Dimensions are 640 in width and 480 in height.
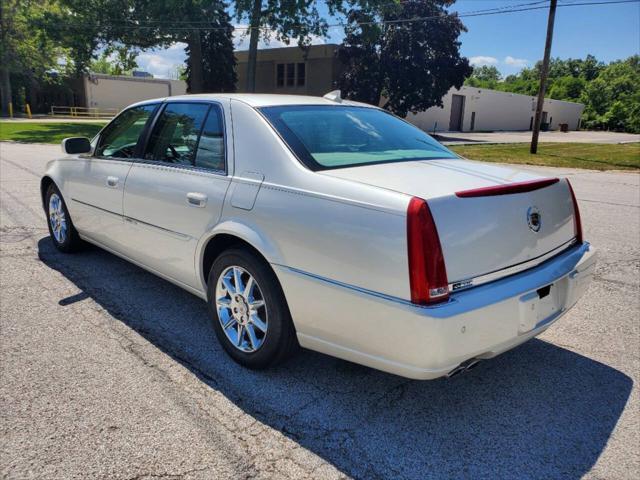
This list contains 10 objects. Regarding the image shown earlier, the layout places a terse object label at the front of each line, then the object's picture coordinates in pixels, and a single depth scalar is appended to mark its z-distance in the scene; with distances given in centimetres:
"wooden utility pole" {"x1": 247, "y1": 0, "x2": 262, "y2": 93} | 2977
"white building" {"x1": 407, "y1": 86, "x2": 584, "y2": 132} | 4619
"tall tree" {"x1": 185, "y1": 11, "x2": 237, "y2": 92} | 3597
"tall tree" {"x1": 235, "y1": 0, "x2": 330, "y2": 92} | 2928
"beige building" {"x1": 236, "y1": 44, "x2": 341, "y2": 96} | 3819
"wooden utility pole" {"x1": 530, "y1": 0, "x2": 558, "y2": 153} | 1902
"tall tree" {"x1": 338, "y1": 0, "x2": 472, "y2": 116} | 3291
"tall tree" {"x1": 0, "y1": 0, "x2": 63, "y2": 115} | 3988
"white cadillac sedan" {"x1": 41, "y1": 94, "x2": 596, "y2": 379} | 227
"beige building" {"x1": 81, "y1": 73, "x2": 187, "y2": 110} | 4934
